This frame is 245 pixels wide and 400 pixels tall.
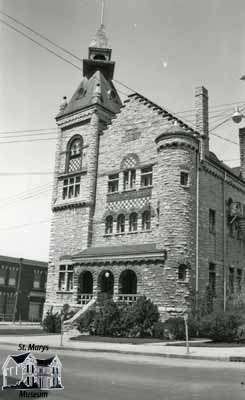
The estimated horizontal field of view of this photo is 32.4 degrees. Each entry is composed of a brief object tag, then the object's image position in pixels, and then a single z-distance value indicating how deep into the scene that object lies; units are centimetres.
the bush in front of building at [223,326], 2303
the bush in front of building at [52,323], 3039
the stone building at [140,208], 2941
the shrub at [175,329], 2457
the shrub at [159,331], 2516
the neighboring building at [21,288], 5631
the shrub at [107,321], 2603
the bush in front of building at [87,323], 2730
